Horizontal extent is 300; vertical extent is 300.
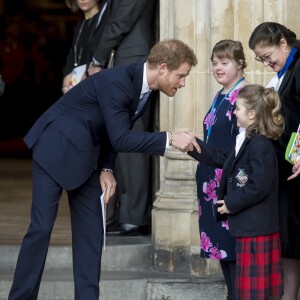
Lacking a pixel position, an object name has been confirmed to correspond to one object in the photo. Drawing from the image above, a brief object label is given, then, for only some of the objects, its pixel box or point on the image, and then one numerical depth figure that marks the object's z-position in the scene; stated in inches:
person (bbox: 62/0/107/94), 754.5
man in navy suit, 566.5
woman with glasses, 582.1
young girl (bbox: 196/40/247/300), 597.8
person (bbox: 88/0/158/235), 722.0
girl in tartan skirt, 561.3
